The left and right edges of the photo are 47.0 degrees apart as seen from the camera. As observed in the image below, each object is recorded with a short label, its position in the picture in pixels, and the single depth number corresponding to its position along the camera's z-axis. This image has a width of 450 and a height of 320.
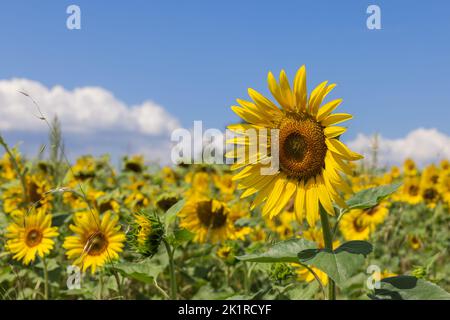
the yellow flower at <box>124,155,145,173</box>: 6.56
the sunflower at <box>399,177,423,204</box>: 6.36
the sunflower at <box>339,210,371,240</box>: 4.60
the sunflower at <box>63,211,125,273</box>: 2.92
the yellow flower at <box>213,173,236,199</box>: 5.24
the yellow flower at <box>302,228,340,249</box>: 3.74
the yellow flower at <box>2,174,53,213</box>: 4.21
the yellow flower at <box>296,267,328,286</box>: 3.24
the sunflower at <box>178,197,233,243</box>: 3.77
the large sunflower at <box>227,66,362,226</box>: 1.96
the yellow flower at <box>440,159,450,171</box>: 7.27
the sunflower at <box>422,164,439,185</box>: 6.30
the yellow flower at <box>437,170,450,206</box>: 5.89
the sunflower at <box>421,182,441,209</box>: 6.12
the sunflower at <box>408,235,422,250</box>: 5.38
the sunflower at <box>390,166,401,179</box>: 7.60
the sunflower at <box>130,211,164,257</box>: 2.17
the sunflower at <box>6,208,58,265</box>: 3.30
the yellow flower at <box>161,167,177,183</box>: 6.80
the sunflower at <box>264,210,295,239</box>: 4.42
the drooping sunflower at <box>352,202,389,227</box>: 4.65
